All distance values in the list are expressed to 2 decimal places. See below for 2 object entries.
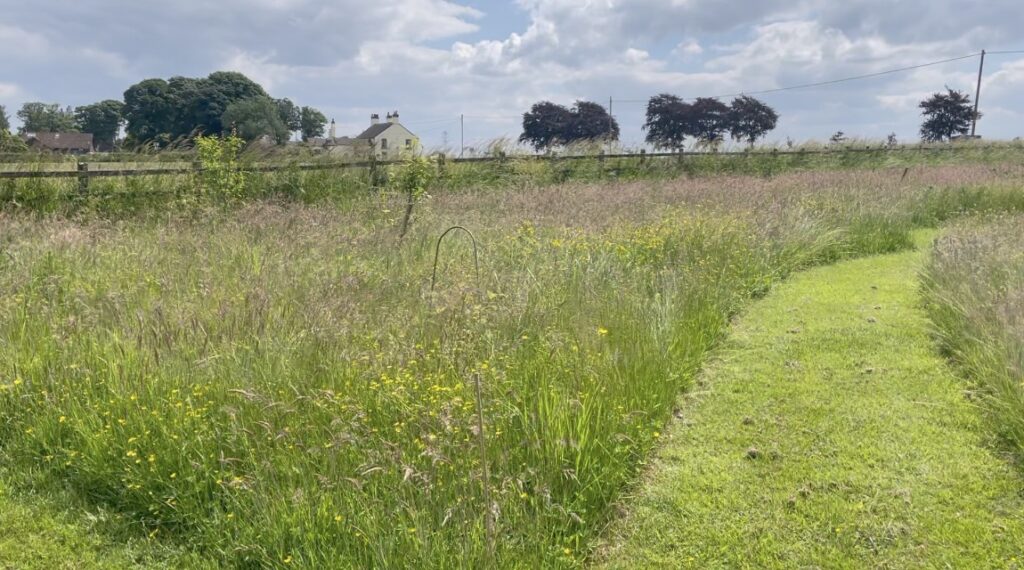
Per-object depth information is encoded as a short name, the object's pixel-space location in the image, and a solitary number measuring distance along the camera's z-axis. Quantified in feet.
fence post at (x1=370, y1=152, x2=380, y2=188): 42.19
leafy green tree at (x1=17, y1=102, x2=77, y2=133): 256.62
